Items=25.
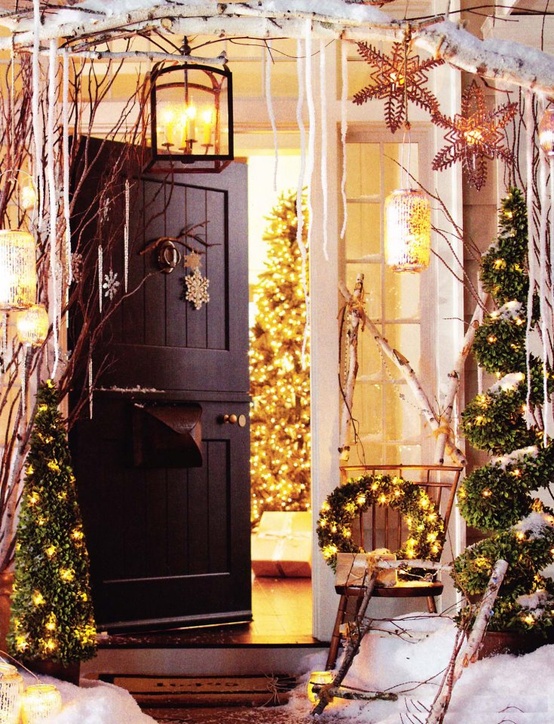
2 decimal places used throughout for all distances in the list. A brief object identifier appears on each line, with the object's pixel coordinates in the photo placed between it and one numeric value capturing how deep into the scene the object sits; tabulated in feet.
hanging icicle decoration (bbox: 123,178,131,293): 15.59
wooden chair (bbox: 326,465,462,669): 13.89
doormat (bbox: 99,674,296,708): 14.29
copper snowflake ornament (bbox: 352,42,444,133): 10.17
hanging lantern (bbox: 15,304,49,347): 14.44
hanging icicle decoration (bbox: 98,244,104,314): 15.10
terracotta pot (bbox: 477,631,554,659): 12.30
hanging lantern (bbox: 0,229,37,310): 11.60
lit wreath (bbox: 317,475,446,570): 14.88
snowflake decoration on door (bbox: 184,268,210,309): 17.98
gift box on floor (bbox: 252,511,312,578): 23.90
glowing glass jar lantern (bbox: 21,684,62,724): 11.46
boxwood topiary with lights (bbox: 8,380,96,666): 12.57
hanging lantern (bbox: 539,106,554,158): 9.33
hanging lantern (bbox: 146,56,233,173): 12.26
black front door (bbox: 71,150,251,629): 16.84
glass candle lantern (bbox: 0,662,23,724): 11.31
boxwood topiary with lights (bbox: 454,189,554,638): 12.35
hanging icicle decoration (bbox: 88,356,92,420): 15.57
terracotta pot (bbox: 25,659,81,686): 12.69
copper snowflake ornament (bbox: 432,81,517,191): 13.65
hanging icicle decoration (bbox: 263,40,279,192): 16.45
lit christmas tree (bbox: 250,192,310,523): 27.86
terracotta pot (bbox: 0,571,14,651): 13.96
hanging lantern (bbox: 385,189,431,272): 11.87
